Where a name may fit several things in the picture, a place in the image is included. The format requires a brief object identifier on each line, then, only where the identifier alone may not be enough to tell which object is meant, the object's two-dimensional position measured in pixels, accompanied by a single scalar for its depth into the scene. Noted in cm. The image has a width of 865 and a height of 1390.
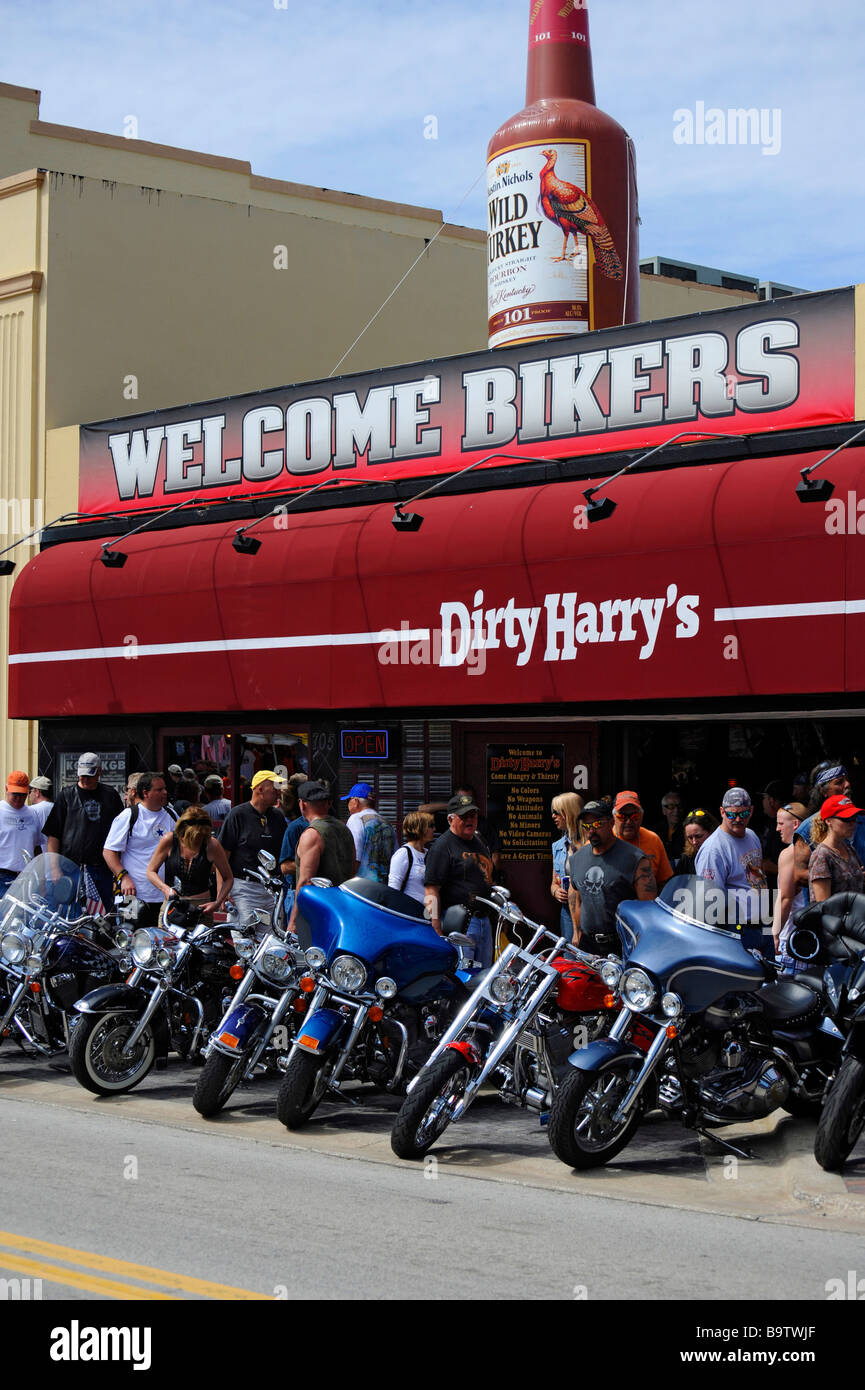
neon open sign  1616
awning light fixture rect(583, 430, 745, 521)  1353
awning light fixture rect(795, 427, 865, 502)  1207
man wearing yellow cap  1296
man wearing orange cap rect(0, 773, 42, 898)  1412
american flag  1377
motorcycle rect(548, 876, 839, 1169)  842
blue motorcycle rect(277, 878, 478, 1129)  939
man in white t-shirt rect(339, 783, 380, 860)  1292
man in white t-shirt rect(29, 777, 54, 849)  1459
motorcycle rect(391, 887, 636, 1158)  871
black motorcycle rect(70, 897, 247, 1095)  1048
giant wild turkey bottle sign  1594
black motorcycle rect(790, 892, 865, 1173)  805
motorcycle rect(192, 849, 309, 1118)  974
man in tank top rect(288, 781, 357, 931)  1153
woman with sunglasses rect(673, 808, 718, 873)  1269
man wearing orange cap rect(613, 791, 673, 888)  1081
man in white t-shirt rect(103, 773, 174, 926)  1286
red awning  1240
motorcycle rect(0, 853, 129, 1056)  1122
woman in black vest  1178
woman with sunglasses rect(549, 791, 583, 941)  1177
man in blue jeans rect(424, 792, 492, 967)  1095
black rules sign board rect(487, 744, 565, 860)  1509
